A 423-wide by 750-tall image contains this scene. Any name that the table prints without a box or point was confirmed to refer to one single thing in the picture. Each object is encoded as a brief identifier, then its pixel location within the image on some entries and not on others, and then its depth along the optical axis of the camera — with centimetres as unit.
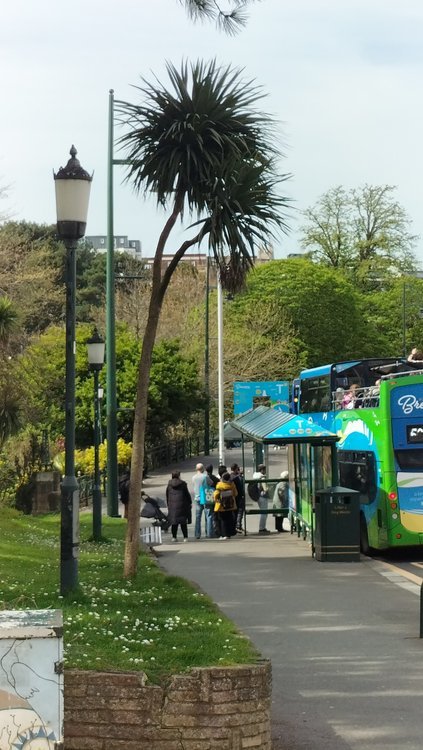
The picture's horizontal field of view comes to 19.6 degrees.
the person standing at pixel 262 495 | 3022
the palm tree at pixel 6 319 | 2744
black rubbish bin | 2134
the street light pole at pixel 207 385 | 6452
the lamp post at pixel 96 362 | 2430
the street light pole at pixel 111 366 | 3084
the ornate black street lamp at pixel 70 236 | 1207
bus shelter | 2150
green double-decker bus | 2250
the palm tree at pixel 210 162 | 1467
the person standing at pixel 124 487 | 3034
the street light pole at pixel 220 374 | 4906
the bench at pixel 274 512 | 2879
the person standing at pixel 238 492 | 2886
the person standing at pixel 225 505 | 2725
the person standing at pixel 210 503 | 2857
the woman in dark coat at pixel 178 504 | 2670
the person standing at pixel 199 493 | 2811
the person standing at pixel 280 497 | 3059
